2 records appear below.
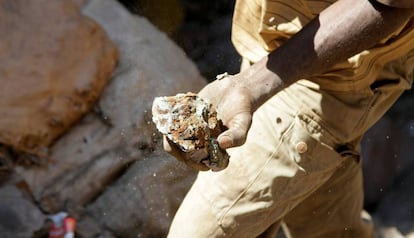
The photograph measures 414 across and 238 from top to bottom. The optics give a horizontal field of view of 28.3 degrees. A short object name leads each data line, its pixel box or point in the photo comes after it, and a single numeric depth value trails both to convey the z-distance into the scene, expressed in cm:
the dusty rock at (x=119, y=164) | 322
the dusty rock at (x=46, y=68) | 305
